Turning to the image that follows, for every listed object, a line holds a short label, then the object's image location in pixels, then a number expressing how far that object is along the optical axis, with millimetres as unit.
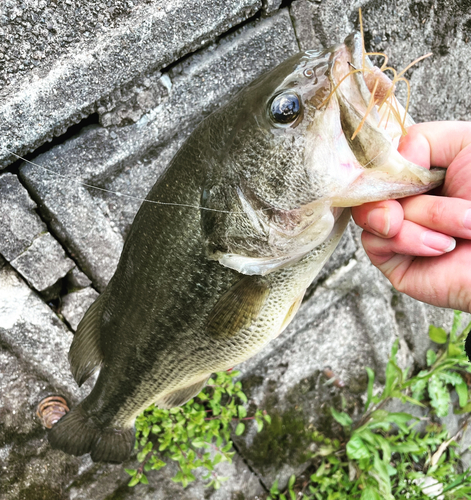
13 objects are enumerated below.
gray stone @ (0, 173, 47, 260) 298
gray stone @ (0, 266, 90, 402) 326
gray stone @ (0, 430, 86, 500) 361
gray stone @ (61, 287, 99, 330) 354
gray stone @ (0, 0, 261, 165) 278
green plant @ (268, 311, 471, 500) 460
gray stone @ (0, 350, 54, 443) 348
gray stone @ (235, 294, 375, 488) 459
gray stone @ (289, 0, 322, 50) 342
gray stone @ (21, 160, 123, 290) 309
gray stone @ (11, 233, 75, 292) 318
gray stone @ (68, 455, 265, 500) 398
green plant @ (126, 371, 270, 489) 396
